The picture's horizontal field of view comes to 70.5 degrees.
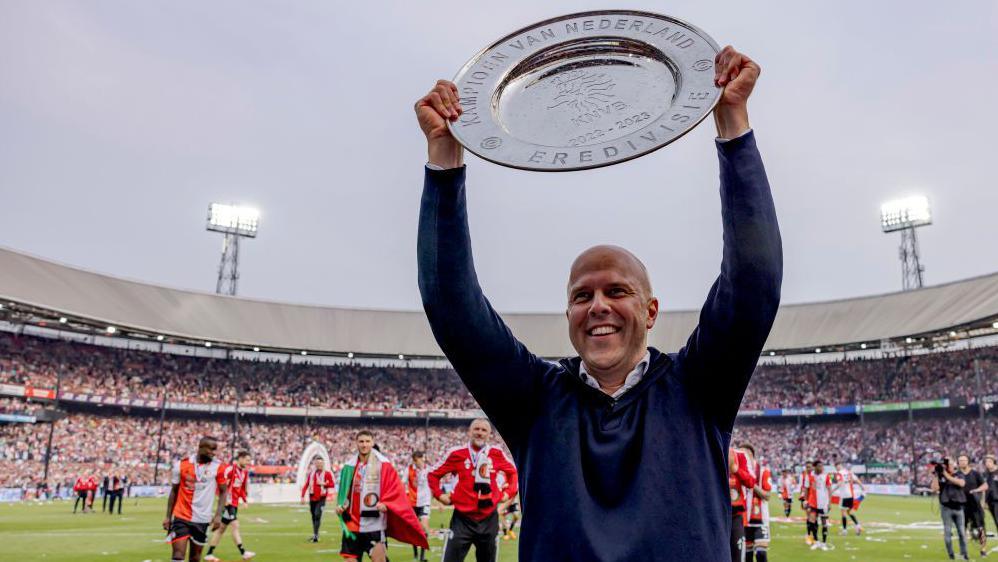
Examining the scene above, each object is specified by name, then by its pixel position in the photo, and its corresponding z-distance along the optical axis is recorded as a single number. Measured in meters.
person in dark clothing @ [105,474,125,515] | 28.23
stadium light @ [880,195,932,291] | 51.81
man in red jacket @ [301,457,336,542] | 19.02
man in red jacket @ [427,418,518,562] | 9.78
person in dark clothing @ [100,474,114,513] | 28.66
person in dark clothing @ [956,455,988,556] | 15.40
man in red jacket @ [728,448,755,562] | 10.51
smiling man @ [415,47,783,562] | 1.80
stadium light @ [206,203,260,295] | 55.81
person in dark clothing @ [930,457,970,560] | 14.76
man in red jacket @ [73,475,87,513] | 28.69
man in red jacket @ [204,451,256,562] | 14.84
